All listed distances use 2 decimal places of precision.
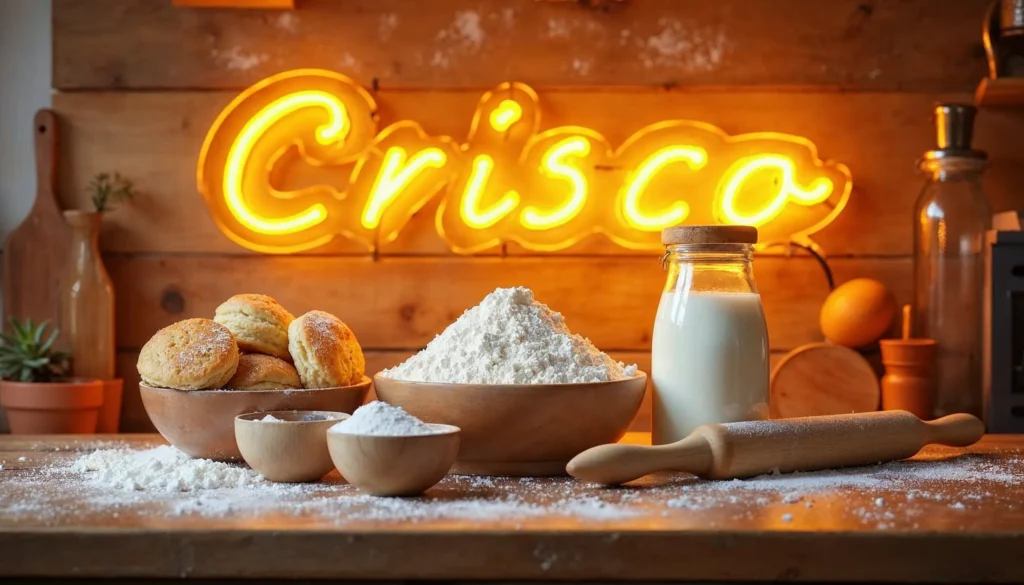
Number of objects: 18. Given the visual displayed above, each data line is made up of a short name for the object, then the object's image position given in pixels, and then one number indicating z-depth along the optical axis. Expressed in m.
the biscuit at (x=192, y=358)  1.21
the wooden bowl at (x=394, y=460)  1.02
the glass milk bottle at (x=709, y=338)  1.25
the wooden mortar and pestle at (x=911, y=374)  1.81
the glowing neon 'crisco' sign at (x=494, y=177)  1.94
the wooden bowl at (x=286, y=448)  1.11
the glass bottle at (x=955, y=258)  1.83
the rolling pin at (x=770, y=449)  1.08
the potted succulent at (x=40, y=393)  1.85
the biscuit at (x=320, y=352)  1.26
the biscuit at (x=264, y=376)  1.25
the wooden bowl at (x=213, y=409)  1.22
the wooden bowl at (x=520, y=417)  1.16
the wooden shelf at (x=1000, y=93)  1.84
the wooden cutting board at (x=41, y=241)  2.01
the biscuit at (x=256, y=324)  1.30
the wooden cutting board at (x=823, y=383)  1.86
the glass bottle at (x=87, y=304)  1.95
